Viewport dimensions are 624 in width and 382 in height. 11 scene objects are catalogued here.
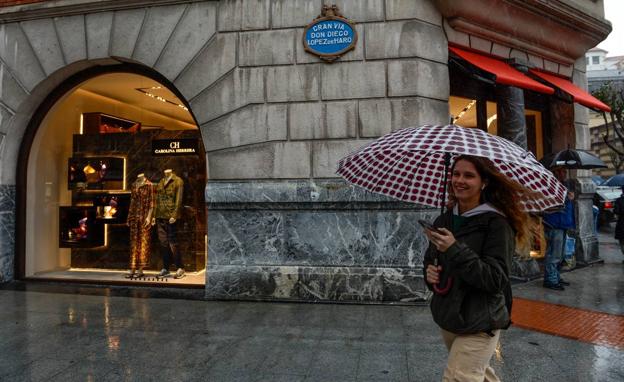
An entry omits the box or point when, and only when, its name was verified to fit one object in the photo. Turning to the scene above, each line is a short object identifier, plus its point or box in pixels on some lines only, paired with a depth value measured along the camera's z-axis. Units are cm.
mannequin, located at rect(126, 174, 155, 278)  819
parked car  1806
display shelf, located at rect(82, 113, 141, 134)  934
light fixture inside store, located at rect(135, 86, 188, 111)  873
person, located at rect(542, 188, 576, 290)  726
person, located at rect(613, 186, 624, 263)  967
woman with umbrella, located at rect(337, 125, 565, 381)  225
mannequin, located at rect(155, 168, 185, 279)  800
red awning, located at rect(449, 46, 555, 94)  700
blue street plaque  667
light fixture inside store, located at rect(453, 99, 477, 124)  808
